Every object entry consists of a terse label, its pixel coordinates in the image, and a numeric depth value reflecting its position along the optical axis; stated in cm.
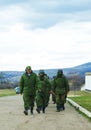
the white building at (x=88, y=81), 5525
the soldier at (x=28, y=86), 1724
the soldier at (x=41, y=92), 1865
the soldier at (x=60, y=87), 1971
